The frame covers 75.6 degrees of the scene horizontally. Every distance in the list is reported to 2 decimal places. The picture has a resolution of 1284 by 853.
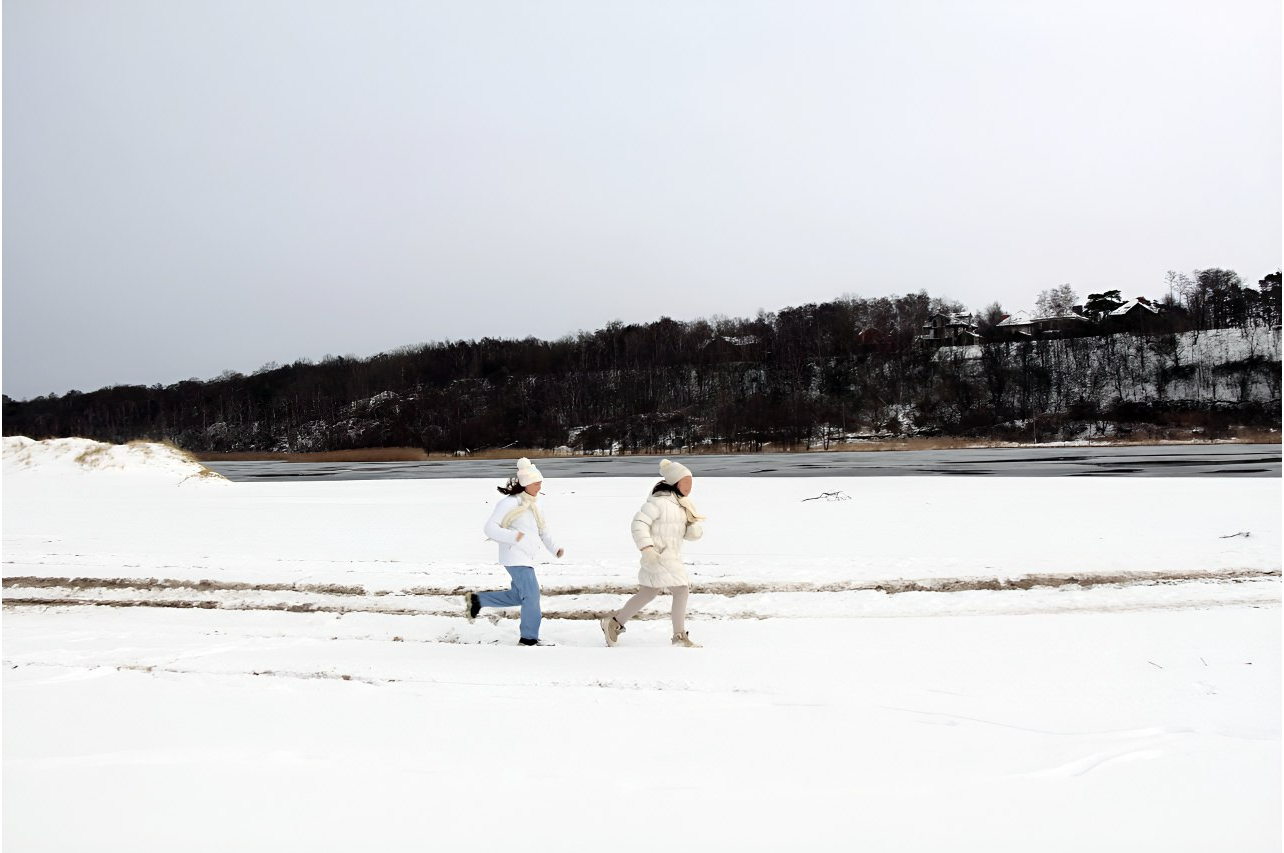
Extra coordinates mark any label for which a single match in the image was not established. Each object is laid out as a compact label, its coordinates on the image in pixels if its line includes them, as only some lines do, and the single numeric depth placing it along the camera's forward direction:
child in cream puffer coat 6.91
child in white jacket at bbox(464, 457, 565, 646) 7.03
